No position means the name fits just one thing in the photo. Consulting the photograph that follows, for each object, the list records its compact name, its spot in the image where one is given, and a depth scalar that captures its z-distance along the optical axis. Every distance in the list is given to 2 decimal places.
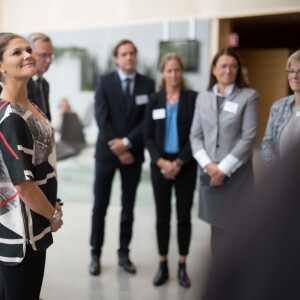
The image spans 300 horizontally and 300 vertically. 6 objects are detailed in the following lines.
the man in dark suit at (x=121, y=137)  3.28
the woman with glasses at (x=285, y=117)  2.48
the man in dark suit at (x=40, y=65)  2.88
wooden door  7.25
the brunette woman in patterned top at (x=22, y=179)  1.58
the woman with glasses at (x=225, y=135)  2.79
